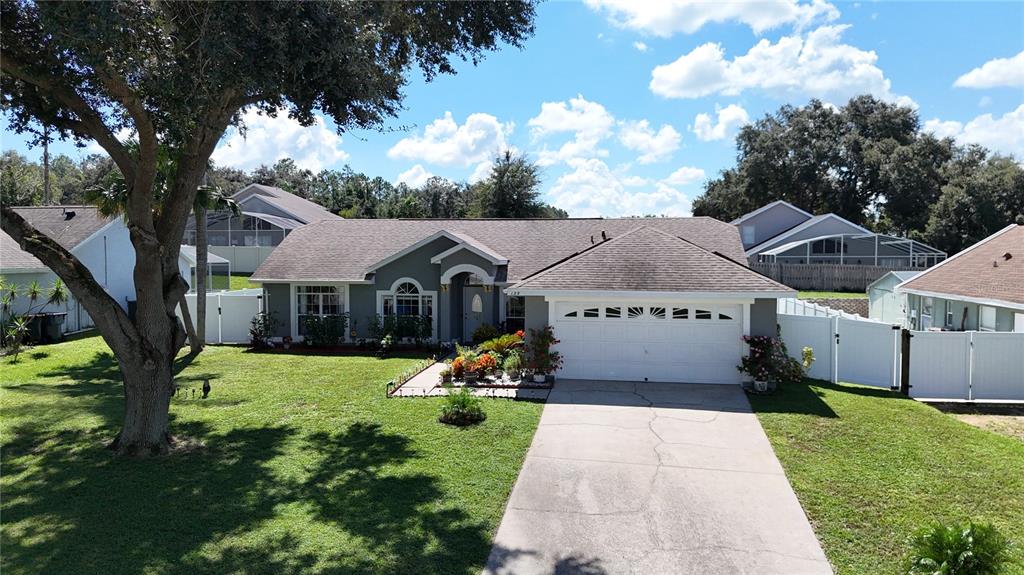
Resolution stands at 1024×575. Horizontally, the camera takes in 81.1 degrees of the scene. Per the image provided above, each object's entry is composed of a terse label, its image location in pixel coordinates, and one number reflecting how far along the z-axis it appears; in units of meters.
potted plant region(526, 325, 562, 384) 13.88
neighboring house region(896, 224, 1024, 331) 14.65
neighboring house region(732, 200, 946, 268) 37.75
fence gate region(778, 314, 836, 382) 14.24
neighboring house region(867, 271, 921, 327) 21.53
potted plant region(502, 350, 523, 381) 14.25
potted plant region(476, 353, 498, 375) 14.33
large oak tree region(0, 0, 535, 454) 7.35
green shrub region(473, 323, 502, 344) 18.35
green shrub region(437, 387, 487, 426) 10.63
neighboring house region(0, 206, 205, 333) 20.31
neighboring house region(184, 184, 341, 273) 38.47
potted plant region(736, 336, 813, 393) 13.05
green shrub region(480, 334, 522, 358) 15.51
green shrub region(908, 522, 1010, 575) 5.02
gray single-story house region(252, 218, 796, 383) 13.84
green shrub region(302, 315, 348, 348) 19.61
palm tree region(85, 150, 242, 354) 15.20
